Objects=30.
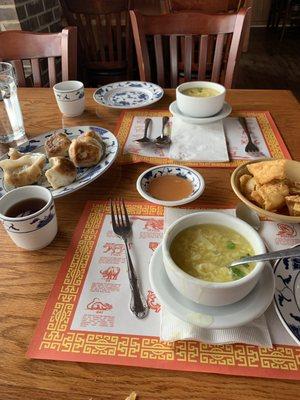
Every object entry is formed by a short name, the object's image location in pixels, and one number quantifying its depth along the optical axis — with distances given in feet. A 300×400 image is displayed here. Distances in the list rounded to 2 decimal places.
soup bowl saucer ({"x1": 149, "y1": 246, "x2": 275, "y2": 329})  1.60
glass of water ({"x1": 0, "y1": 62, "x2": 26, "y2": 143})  3.52
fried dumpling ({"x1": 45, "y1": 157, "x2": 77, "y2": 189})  2.58
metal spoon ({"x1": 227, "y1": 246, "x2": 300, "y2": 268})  1.63
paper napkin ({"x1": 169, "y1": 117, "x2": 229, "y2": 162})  3.08
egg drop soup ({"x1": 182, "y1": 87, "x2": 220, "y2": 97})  3.63
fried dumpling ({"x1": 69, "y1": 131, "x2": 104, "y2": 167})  2.83
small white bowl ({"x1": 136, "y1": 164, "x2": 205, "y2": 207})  2.43
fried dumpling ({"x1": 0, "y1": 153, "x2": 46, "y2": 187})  2.61
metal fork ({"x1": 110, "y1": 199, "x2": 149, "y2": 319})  1.81
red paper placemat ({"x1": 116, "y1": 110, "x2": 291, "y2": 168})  3.04
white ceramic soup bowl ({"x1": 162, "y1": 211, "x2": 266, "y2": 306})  1.53
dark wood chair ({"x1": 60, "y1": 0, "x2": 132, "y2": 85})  7.50
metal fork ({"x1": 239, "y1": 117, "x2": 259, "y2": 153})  3.12
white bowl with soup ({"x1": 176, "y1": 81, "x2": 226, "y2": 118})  3.34
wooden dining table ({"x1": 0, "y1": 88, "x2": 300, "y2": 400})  1.49
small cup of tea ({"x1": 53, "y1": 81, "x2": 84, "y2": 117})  3.67
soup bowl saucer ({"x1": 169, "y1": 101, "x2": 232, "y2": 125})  3.40
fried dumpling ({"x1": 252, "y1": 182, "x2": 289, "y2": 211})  2.27
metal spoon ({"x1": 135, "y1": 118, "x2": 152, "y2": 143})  3.31
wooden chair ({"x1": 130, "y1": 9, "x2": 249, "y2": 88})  4.66
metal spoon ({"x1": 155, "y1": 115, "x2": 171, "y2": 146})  3.25
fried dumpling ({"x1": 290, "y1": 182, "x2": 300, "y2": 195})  2.38
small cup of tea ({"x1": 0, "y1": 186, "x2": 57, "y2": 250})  2.05
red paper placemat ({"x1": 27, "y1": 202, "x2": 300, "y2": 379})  1.56
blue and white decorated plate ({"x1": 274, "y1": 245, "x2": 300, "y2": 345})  1.64
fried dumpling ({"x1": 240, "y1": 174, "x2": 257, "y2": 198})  2.44
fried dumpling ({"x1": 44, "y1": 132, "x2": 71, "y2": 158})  2.94
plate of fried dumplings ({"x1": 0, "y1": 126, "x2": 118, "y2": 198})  2.61
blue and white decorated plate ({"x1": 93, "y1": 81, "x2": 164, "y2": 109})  4.04
